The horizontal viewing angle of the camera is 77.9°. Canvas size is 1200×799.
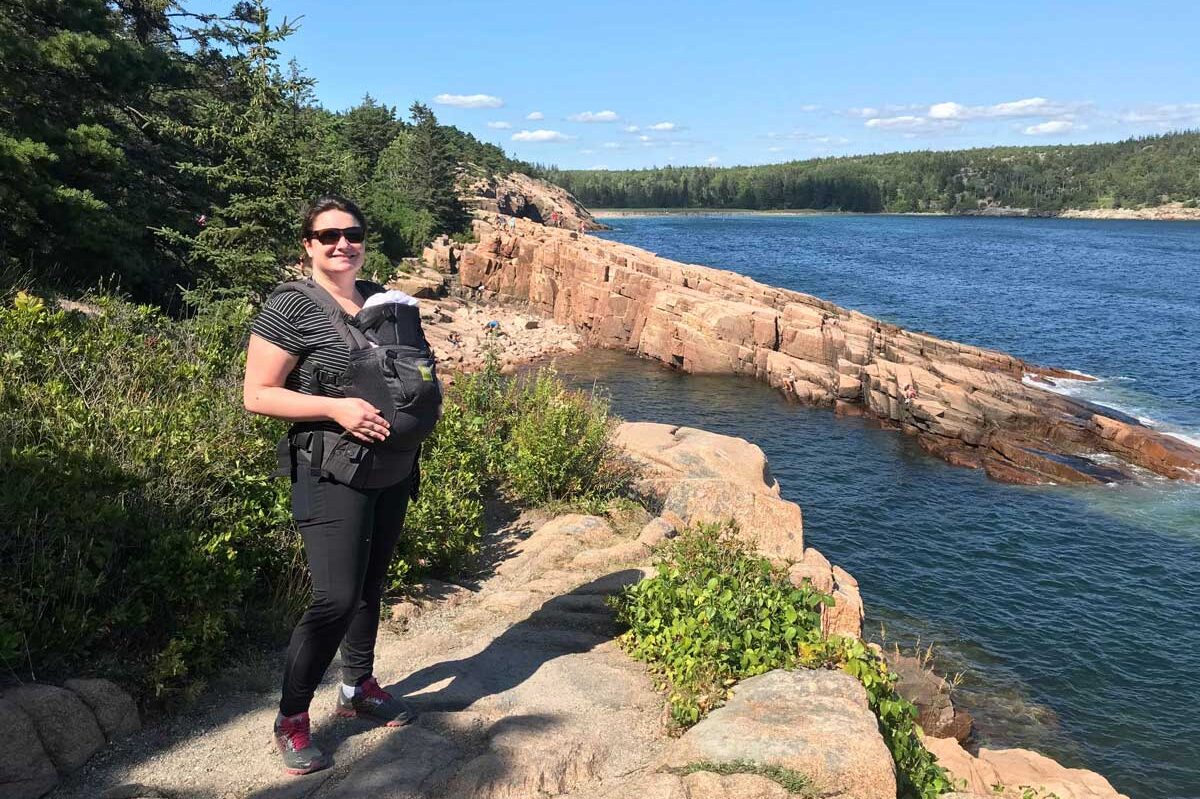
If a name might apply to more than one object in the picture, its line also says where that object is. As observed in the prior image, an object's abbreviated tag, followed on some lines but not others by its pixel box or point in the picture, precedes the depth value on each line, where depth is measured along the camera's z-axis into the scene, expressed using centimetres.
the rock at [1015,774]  609
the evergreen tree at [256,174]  1295
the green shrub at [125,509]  382
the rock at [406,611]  522
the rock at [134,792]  323
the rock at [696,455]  916
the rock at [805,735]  341
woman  313
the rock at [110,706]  359
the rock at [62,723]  335
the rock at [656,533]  640
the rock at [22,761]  314
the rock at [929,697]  867
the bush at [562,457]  738
